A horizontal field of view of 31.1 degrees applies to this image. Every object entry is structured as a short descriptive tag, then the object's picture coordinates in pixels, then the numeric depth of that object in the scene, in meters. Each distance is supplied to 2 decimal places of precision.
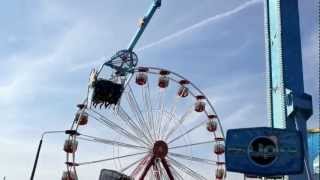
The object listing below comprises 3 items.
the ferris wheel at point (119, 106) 43.94
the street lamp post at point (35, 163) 35.97
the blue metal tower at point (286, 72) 36.16
